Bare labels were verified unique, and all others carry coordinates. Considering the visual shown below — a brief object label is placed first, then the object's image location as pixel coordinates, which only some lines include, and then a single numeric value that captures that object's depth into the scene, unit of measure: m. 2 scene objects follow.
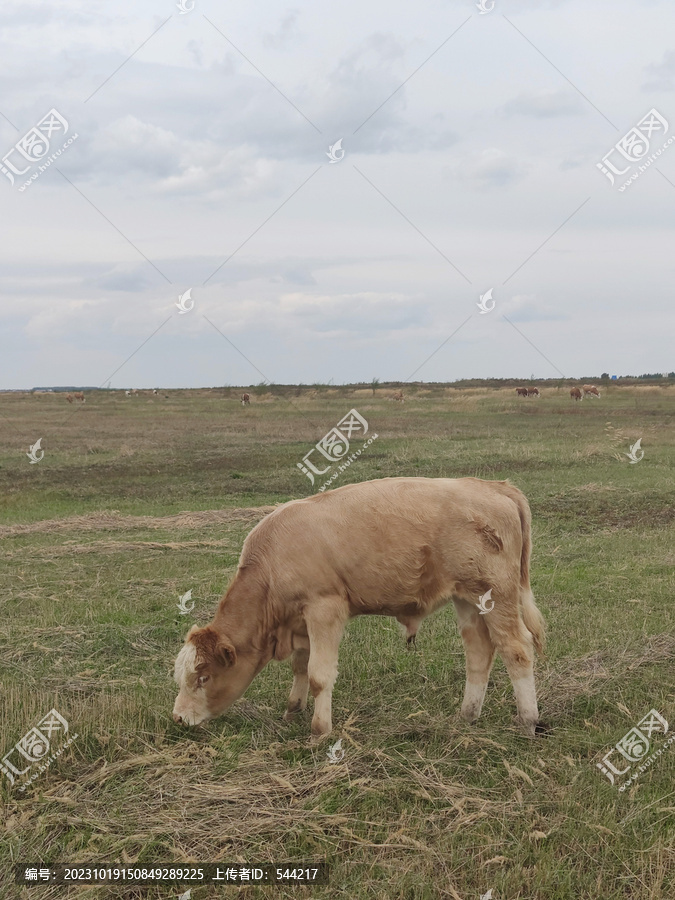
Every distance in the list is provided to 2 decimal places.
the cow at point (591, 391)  54.84
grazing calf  6.16
